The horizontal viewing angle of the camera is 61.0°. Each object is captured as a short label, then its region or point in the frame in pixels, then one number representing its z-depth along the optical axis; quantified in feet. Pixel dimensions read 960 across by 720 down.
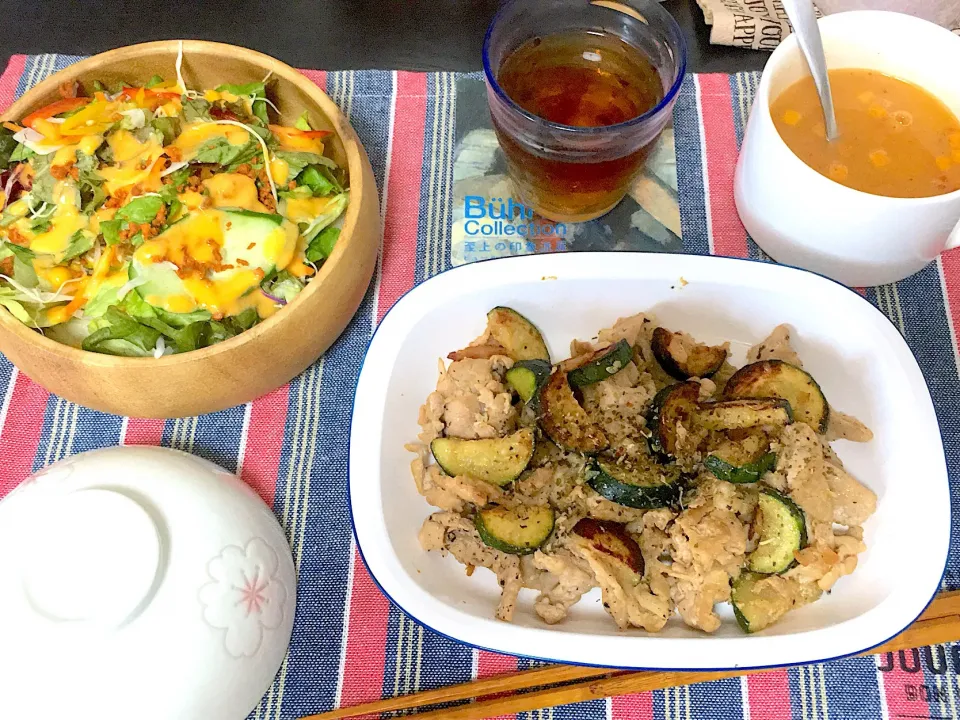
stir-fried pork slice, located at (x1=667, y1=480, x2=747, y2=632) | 1.11
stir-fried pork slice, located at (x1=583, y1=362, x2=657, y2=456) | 1.20
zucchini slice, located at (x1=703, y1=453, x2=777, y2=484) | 1.12
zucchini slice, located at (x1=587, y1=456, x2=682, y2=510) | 1.13
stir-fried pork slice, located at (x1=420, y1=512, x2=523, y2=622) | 1.17
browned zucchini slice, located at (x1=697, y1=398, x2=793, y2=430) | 1.14
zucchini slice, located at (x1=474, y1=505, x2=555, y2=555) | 1.13
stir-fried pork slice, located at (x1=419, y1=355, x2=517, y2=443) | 1.21
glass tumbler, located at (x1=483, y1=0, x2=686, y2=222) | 1.22
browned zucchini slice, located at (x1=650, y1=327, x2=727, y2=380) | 1.24
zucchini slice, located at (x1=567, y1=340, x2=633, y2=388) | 1.17
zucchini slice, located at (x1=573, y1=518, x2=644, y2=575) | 1.13
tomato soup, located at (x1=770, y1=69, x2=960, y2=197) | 1.25
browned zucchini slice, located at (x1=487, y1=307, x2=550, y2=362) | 1.26
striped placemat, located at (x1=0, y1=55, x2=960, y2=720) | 1.21
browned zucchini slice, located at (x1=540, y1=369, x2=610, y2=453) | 1.16
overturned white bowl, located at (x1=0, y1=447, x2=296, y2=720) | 0.97
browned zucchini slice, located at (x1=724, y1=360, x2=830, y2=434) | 1.18
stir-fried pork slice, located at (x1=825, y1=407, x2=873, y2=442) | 1.20
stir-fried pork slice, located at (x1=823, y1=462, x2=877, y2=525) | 1.16
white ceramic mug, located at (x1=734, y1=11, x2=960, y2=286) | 1.19
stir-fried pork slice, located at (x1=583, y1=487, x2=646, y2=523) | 1.18
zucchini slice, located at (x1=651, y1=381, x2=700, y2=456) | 1.17
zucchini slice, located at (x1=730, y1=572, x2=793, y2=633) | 1.11
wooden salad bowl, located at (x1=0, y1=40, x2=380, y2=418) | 1.17
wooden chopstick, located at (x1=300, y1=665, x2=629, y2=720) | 1.17
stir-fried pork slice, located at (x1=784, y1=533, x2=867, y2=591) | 1.12
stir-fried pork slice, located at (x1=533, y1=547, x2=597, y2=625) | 1.14
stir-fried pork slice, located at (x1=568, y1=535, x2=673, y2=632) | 1.11
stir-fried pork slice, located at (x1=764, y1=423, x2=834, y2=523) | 1.14
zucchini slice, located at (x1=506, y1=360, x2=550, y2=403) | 1.21
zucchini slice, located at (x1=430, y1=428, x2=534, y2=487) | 1.17
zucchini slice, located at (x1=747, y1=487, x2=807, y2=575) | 1.12
